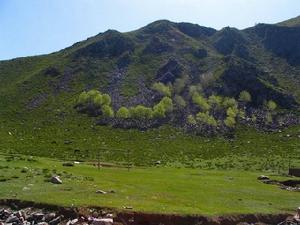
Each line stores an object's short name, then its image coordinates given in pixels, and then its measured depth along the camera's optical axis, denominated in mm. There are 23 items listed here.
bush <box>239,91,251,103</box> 88060
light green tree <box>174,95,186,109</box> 87937
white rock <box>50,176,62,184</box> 24078
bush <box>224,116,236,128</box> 78550
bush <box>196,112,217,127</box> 78139
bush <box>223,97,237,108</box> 85939
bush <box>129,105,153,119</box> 81287
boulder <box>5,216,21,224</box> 18543
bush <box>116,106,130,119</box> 80739
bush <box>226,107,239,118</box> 81423
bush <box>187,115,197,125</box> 79213
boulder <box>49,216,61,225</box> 18611
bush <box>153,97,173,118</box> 81629
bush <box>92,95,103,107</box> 86213
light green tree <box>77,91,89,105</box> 89025
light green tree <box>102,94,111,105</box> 86829
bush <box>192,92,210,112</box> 85002
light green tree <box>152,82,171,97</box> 91208
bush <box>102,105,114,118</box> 82176
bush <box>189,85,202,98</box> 91824
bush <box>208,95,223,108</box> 86692
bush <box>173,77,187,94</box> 94287
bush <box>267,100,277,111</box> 85666
